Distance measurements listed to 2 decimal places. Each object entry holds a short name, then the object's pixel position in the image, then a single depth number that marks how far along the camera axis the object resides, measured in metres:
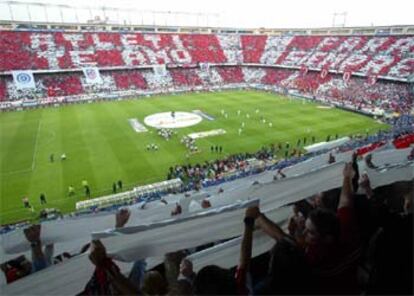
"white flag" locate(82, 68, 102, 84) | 56.76
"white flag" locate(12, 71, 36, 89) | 51.43
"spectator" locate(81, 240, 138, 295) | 3.18
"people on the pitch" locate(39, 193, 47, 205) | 21.31
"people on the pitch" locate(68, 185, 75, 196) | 22.46
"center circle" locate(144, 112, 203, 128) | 37.41
